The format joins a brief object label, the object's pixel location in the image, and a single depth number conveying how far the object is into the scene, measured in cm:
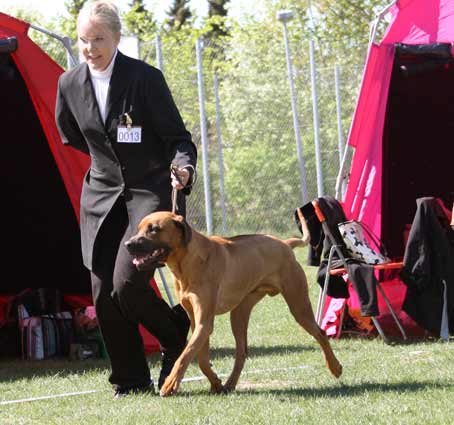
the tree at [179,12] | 4938
